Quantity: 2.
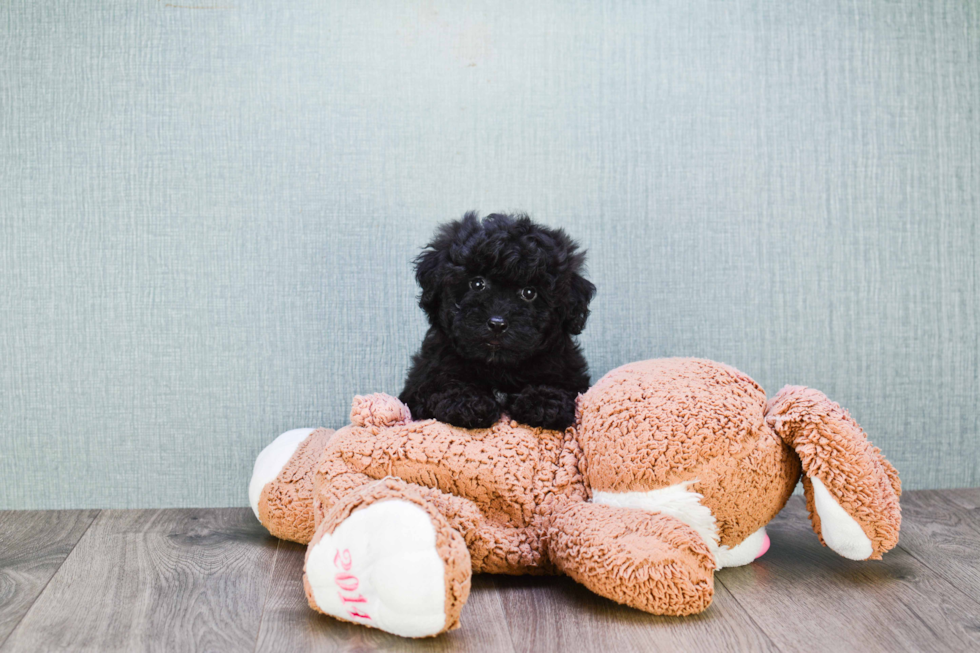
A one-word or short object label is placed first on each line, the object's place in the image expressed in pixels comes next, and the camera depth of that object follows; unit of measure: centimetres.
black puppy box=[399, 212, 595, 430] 119
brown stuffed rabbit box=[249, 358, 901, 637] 106
